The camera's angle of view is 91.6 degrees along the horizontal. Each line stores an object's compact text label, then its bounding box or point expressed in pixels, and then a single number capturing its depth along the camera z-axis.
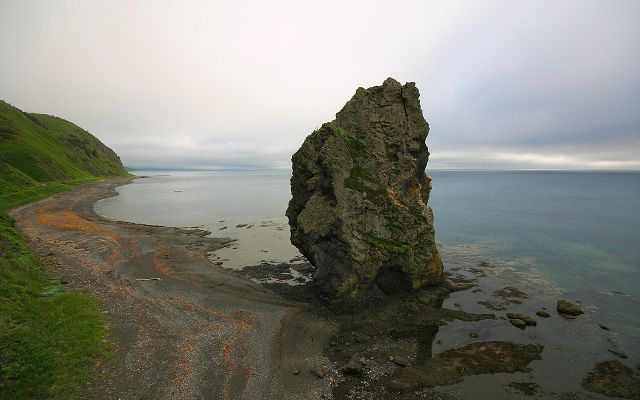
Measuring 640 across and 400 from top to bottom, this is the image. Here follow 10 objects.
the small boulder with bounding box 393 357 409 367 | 21.66
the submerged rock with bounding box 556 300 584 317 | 30.20
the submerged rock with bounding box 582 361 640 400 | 19.73
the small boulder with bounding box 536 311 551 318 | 29.69
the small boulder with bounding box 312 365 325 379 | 20.16
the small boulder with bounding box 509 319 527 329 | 27.56
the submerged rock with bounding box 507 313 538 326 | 28.11
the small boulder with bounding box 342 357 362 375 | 20.50
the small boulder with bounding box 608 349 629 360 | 23.45
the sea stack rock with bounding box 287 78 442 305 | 29.39
